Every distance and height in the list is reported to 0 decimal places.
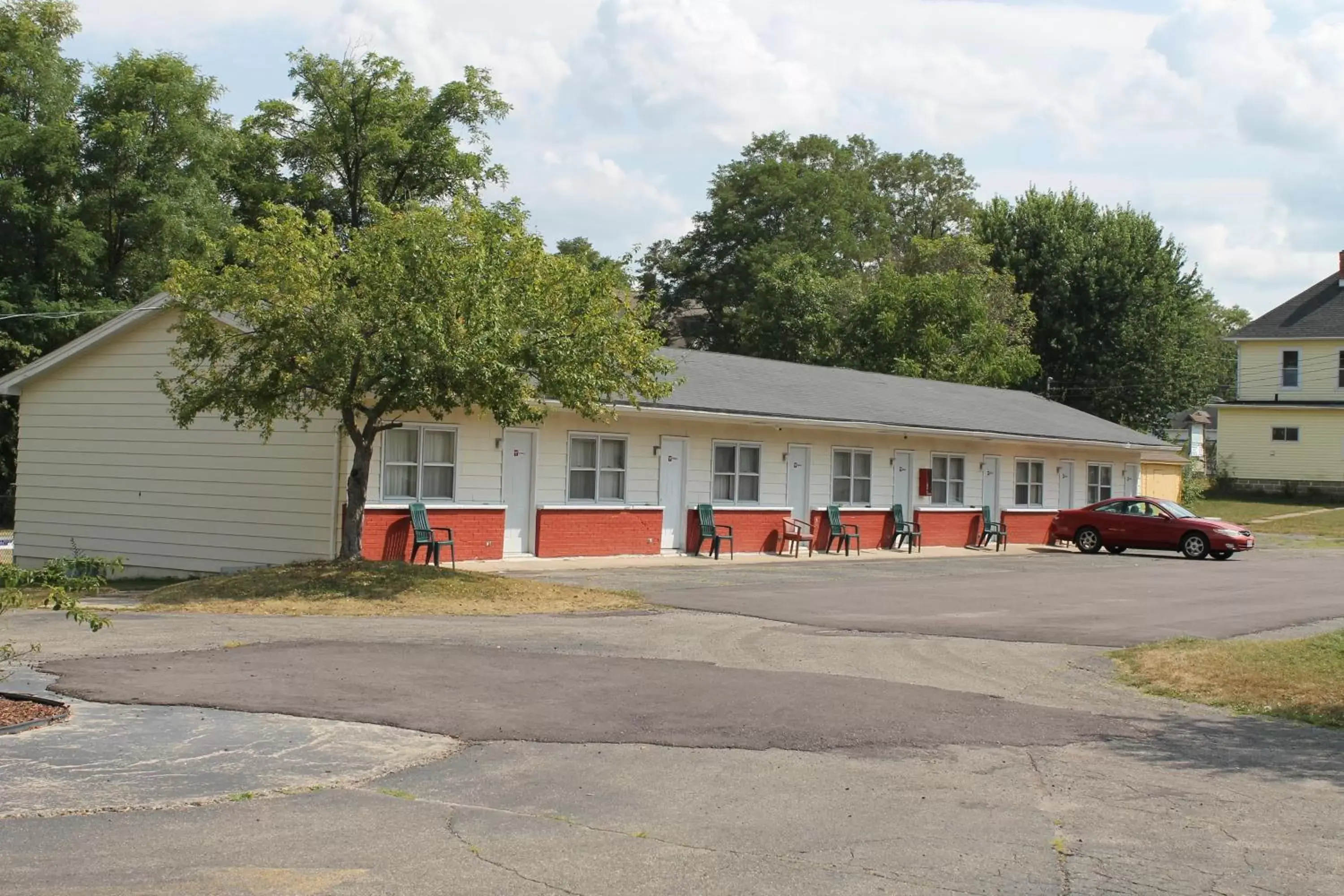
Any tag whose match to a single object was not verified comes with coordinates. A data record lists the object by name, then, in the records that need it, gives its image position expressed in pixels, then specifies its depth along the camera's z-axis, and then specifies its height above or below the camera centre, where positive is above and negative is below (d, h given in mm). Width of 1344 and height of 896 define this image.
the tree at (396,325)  16984 +1853
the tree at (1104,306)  54594 +7355
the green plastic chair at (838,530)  29500 -1114
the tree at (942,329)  48844 +5649
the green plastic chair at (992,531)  33656 -1216
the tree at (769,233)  64562 +12265
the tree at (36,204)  39438 +7552
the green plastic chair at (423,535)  21328 -1039
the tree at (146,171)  40938 +9032
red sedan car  31047 -1047
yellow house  56469 +3619
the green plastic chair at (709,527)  26719 -1018
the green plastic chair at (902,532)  31227 -1184
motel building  21938 -13
